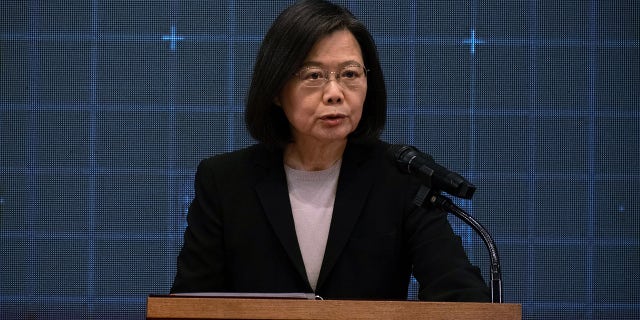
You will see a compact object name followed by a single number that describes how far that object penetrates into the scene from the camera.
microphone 5.59
